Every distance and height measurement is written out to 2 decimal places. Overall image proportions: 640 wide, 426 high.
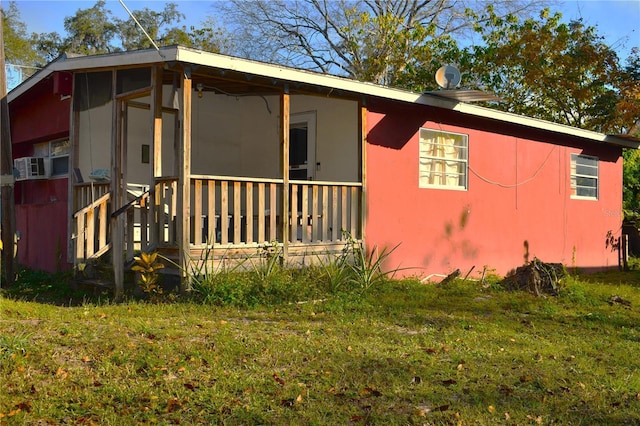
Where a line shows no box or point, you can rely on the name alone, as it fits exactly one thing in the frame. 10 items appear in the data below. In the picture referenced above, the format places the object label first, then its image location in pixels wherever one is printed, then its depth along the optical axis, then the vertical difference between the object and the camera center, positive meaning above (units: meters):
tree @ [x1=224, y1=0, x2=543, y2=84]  23.64 +6.85
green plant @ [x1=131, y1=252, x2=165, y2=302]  7.75 -0.87
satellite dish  10.45 +2.05
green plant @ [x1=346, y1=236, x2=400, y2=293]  8.97 -0.92
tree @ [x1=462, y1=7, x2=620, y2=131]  20.34 +4.41
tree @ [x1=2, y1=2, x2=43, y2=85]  32.31 +7.99
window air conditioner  11.12 +0.58
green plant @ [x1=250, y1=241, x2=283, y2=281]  8.19 -0.75
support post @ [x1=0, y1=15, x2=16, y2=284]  9.13 +0.33
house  8.28 +0.63
